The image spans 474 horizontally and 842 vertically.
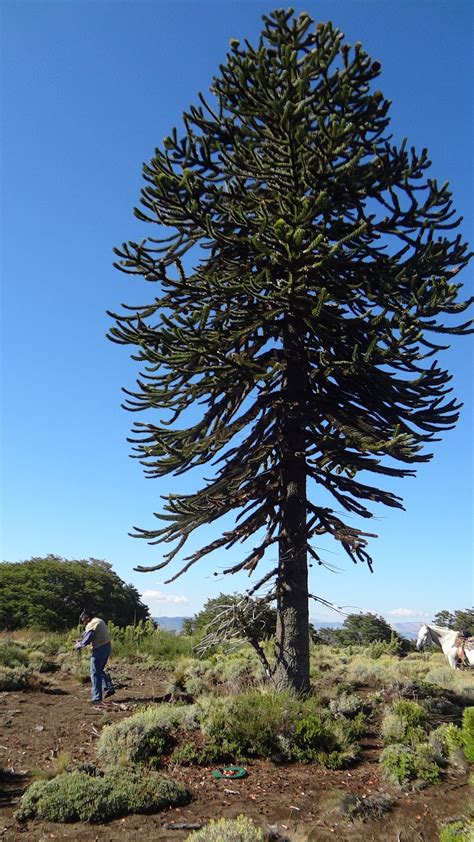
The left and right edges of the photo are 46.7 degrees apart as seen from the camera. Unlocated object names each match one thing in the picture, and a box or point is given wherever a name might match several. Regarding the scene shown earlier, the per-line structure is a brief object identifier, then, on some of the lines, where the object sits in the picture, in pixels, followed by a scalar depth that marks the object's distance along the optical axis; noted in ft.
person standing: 32.04
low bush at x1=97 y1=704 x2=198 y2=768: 22.02
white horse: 48.52
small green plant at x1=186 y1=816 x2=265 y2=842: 14.74
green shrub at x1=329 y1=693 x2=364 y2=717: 27.53
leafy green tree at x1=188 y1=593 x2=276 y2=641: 29.71
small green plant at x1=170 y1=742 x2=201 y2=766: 22.27
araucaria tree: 27.68
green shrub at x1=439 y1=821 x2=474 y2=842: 12.36
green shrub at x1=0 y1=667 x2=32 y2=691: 34.53
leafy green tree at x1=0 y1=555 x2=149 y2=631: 92.96
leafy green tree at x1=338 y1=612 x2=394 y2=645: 94.79
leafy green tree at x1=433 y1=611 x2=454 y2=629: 153.07
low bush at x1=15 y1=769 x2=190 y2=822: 17.57
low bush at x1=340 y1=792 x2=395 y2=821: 17.67
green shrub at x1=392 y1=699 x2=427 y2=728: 24.88
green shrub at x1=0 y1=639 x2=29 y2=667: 40.06
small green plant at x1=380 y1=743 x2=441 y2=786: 20.34
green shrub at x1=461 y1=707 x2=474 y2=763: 17.31
